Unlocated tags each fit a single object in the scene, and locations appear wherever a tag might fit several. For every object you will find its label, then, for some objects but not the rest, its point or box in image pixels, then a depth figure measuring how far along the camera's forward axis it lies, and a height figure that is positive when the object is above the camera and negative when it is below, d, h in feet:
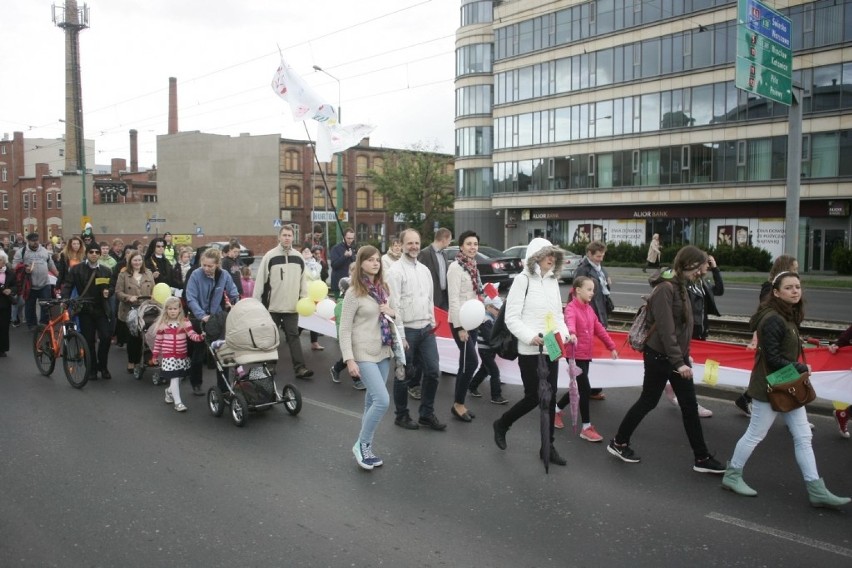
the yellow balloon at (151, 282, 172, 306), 31.89 -2.62
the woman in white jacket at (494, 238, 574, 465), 19.79 -2.05
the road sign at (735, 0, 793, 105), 48.29 +12.86
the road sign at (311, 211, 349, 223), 112.87 +3.04
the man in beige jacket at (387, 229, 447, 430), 22.86 -2.68
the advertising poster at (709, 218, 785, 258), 129.90 +0.55
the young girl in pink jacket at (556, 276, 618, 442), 23.20 -3.03
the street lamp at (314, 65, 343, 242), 91.04 +8.43
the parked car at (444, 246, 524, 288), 78.59 -3.61
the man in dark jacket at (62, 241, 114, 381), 31.37 -3.11
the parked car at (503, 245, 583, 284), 86.48 -2.90
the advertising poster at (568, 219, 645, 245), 152.14 +0.97
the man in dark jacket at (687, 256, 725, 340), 24.36 -2.17
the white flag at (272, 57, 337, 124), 45.37 +8.64
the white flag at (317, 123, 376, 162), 44.83 +6.02
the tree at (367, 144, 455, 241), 193.67 +12.89
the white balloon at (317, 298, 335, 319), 35.92 -3.71
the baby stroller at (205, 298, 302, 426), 24.39 -4.48
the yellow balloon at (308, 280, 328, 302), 34.60 -2.74
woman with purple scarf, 19.08 -2.72
